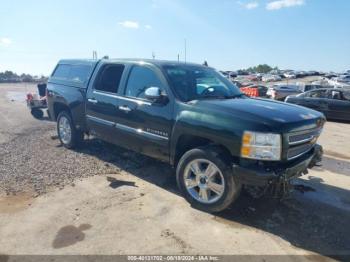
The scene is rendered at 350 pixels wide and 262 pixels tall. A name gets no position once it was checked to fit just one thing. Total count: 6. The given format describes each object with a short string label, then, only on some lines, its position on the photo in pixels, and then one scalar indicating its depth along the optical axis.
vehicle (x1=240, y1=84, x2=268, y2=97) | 22.41
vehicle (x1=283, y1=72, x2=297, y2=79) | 60.77
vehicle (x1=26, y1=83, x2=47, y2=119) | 12.77
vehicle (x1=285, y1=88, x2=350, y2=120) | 12.63
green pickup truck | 3.83
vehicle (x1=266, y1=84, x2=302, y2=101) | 22.51
